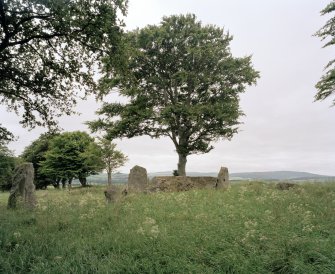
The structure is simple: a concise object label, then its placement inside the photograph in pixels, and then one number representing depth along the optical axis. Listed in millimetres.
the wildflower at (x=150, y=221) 10008
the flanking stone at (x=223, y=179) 24203
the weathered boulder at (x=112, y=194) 16188
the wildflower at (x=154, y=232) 8598
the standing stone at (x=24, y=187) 16125
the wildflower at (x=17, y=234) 9067
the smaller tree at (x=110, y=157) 49344
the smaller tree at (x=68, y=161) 57375
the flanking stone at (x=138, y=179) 23156
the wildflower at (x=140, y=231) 8877
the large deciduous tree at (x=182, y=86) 32281
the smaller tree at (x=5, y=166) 55341
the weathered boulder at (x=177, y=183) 22953
